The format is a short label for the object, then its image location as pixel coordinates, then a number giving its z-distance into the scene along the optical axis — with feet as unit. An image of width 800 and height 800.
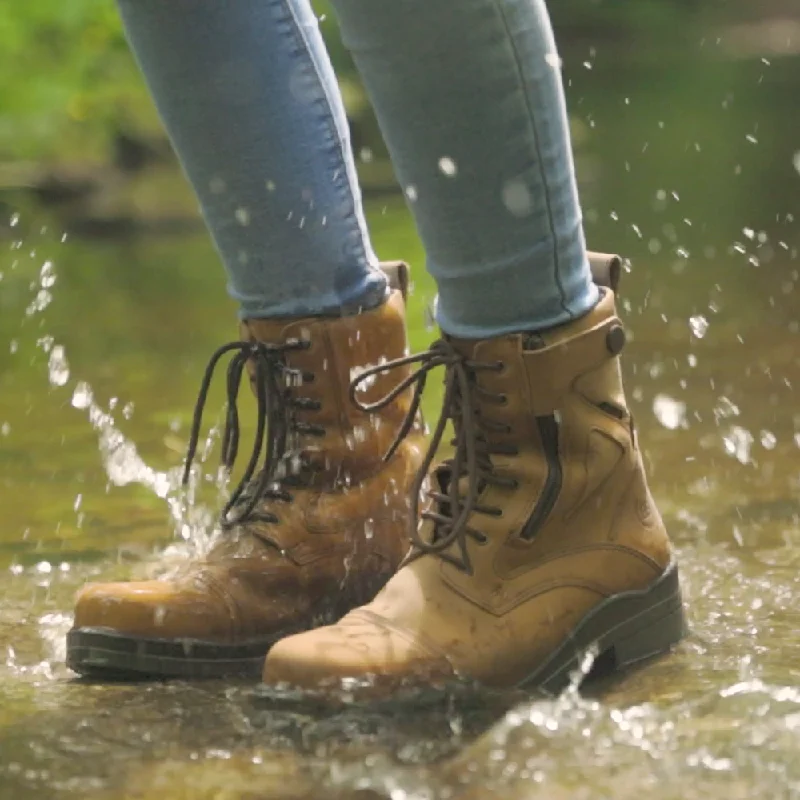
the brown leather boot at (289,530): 10.92
